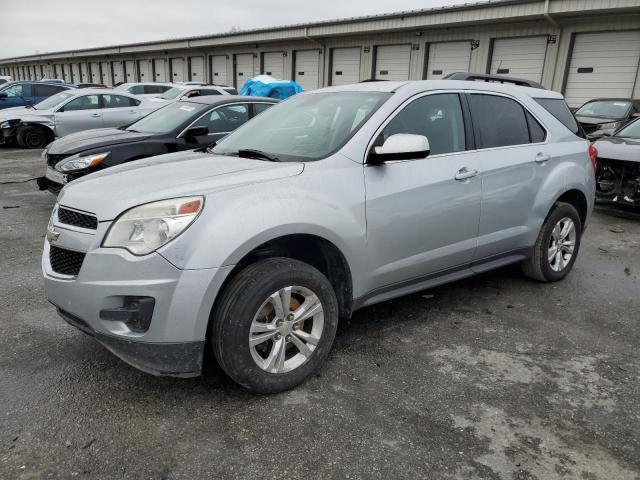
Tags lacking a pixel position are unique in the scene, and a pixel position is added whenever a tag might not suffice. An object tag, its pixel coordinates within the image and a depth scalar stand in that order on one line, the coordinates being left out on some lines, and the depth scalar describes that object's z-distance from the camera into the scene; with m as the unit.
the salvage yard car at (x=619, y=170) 7.43
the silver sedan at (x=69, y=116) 12.94
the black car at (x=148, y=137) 6.46
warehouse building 15.43
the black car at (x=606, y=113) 11.68
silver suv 2.56
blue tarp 16.02
